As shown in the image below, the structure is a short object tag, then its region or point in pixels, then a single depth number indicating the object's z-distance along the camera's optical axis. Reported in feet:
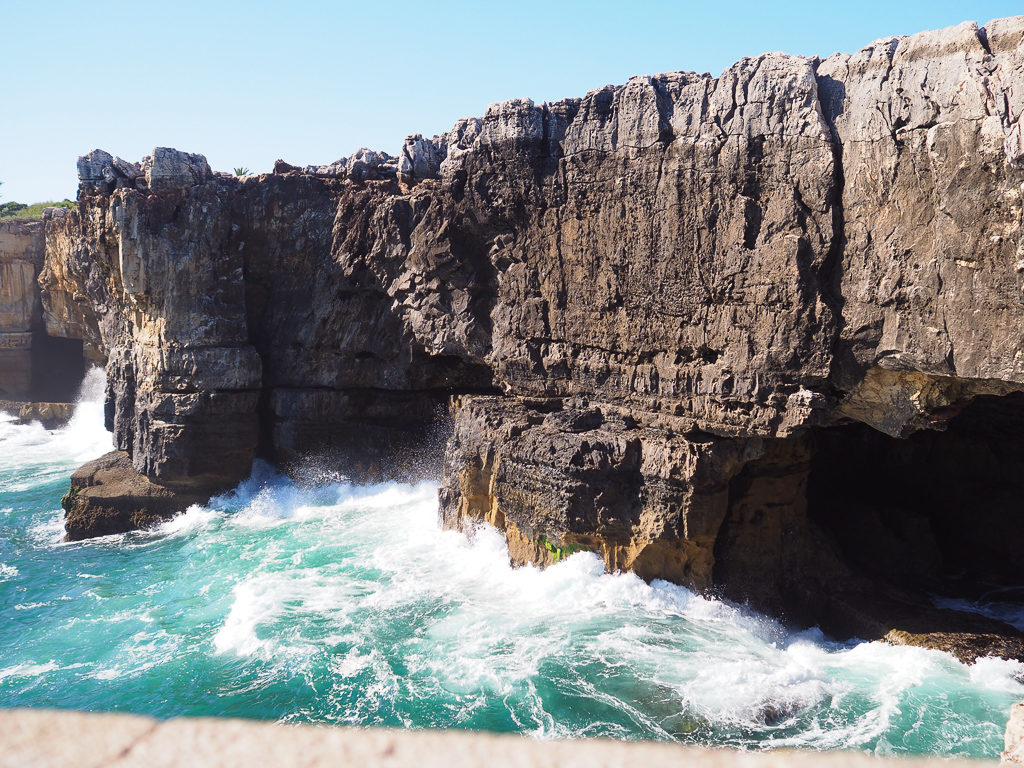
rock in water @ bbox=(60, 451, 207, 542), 67.72
